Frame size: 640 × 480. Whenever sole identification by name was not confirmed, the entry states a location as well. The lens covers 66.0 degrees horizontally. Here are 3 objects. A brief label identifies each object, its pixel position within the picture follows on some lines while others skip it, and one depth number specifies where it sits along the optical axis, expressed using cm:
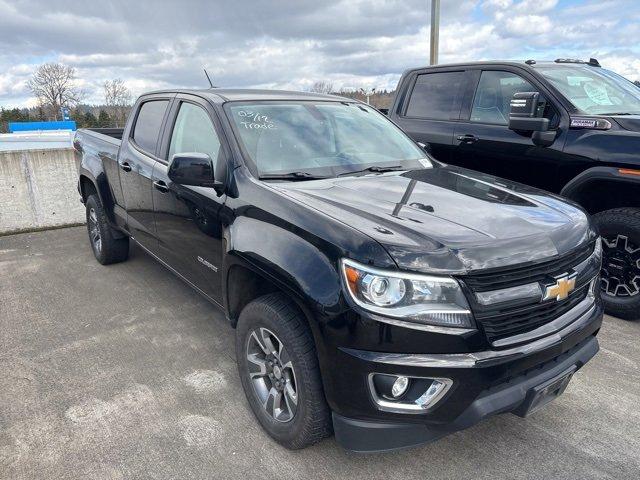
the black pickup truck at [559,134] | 386
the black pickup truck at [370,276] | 199
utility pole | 981
